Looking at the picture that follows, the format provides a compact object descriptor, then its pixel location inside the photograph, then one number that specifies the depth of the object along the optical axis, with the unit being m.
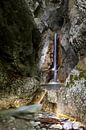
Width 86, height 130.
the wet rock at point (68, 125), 3.63
